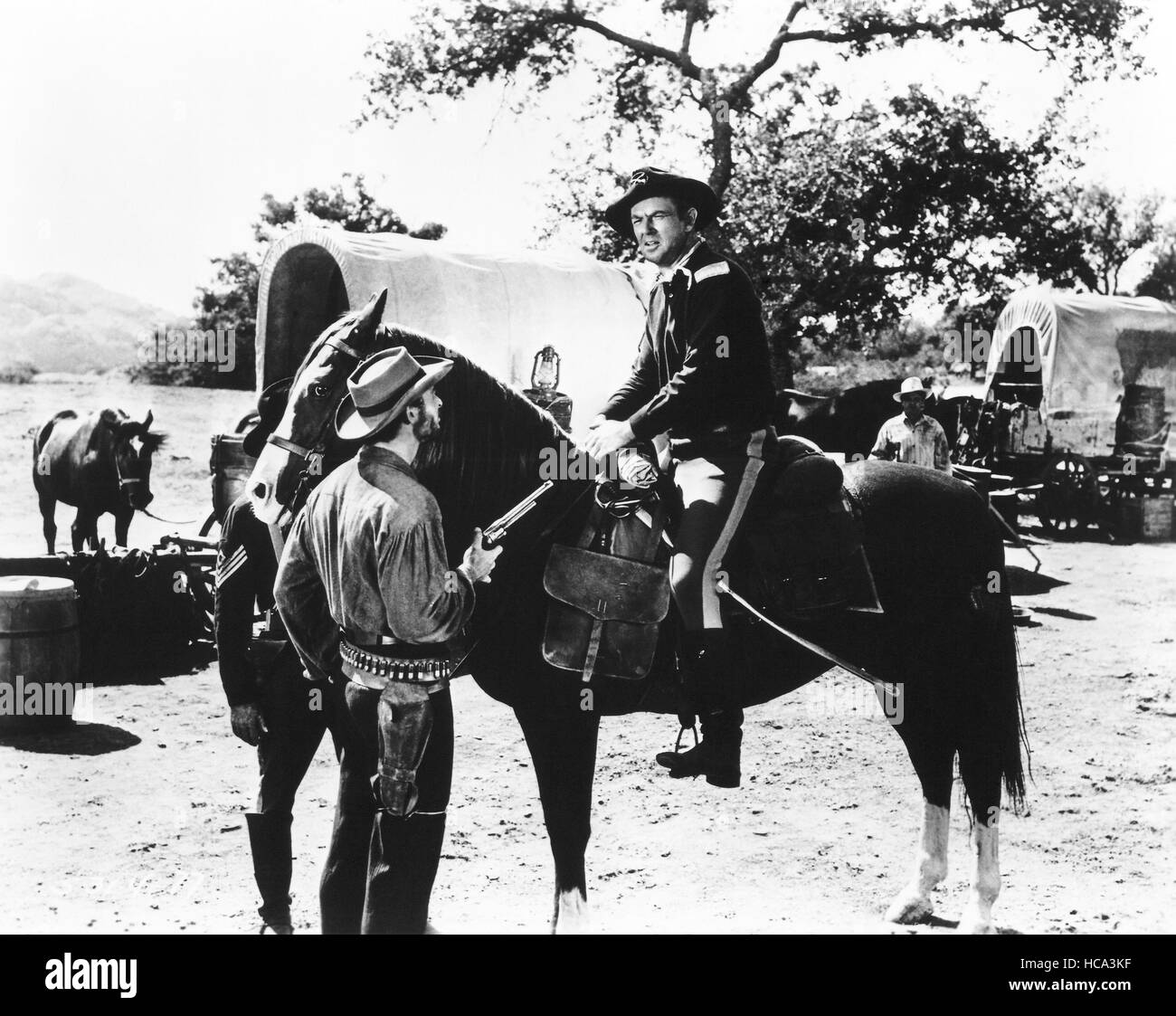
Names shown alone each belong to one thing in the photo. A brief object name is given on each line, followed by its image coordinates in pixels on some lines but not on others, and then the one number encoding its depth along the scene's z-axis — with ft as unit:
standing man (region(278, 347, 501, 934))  10.46
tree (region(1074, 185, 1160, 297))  47.93
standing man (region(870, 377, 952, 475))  30.81
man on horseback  12.72
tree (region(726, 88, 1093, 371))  46.06
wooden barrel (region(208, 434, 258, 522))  27.78
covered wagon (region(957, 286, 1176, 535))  50.67
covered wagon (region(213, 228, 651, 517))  27.20
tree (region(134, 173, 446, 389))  27.48
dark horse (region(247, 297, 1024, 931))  12.21
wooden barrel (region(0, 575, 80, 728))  20.40
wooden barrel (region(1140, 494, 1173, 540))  50.21
